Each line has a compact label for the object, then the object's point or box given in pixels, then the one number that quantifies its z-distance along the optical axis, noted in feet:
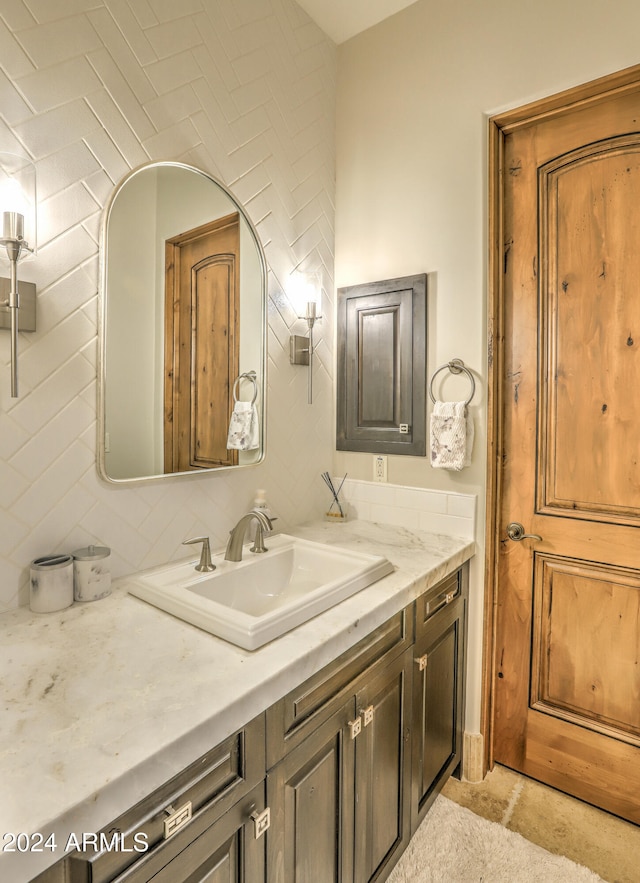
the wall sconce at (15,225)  3.61
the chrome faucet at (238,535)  4.93
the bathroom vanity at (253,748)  2.27
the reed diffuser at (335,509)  6.92
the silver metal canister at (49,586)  3.82
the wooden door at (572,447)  5.40
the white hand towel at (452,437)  5.89
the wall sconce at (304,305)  6.49
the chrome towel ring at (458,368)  6.05
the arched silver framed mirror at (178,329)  4.52
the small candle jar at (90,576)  4.06
